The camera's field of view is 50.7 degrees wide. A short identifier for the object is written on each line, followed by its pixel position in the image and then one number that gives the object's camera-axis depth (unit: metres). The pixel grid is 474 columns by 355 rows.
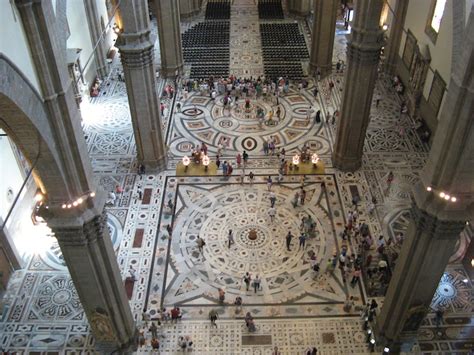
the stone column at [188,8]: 36.41
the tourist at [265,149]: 23.88
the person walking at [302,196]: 21.05
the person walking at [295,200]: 21.03
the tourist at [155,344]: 15.87
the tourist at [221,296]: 17.22
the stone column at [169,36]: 27.08
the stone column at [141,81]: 19.02
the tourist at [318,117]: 25.83
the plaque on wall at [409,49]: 26.64
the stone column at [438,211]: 11.04
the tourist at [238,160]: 22.98
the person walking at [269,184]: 21.94
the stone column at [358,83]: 19.17
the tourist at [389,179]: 21.94
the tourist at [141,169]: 22.58
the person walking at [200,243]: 19.12
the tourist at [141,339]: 16.17
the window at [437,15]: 23.53
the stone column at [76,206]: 9.89
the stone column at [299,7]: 36.88
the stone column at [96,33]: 28.05
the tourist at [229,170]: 22.44
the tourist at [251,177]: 22.03
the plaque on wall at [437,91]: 23.06
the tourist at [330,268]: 18.41
